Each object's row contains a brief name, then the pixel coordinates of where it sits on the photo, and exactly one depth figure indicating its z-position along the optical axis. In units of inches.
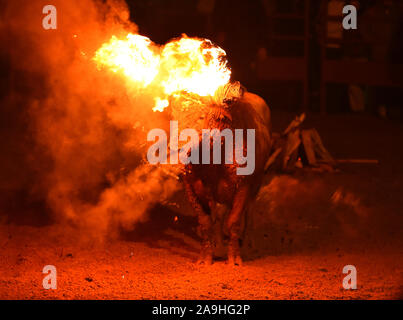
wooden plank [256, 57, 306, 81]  1411.2
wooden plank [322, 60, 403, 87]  1408.7
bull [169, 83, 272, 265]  593.0
